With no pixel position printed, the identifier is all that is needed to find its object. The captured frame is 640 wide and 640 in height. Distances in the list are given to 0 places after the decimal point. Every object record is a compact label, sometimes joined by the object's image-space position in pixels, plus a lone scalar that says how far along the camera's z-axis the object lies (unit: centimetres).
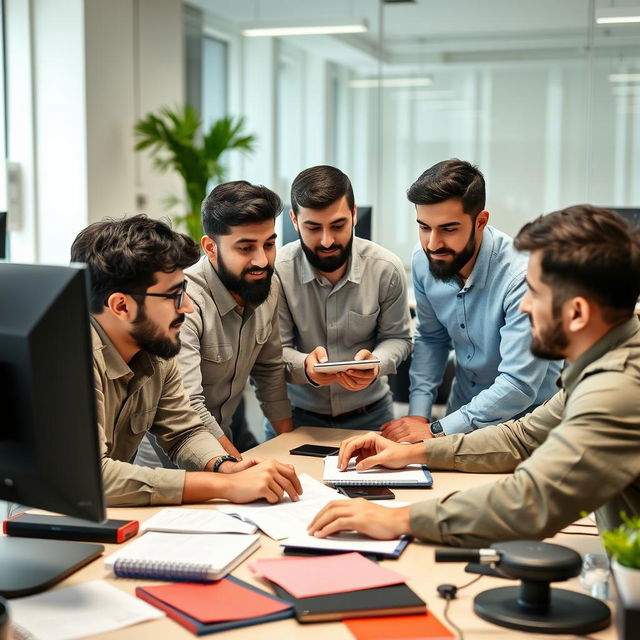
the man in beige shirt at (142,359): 196
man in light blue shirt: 263
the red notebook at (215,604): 136
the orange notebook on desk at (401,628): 132
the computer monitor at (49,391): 138
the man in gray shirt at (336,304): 294
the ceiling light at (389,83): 695
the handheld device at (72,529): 171
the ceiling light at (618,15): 616
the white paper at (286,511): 179
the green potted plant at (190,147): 618
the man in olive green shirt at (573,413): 154
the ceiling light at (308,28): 672
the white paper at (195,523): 176
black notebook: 138
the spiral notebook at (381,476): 210
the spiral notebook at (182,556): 152
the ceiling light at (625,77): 635
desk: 133
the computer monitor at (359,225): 387
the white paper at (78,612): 134
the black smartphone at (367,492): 201
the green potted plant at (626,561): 121
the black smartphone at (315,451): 247
